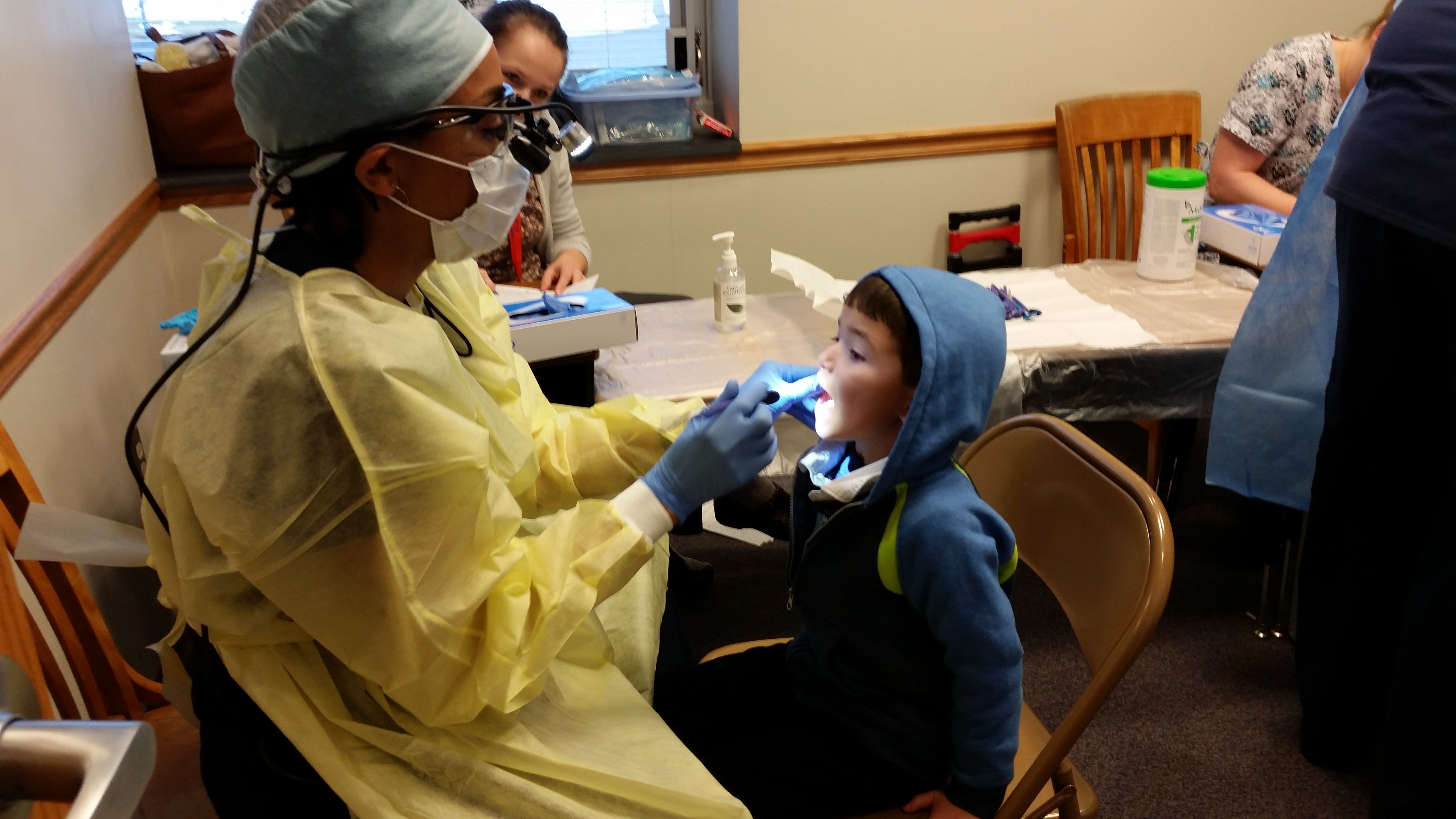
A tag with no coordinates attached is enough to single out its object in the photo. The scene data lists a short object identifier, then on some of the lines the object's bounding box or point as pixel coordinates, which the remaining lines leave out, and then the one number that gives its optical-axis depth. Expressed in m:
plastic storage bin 2.83
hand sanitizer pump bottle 1.81
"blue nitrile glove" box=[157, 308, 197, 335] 1.65
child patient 1.07
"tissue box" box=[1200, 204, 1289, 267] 2.00
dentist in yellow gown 0.91
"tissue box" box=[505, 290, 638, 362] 1.57
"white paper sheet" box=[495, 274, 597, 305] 1.72
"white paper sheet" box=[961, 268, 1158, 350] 1.78
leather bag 2.47
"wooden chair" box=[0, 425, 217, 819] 1.17
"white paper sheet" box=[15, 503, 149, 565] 1.05
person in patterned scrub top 2.42
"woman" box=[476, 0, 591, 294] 2.04
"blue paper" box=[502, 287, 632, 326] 1.61
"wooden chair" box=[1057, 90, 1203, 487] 3.00
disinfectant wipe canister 1.97
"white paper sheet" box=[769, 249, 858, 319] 1.74
